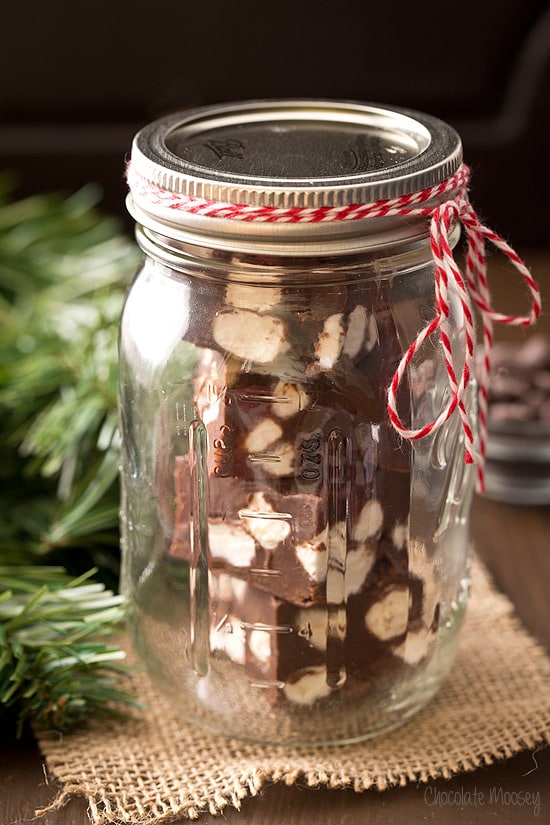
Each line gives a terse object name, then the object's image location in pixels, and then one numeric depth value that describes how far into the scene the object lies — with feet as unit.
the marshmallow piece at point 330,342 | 1.80
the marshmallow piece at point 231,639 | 1.97
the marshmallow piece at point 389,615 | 1.95
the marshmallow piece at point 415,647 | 2.02
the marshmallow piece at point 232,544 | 1.90
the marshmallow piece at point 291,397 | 1.80
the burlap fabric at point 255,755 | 1.92
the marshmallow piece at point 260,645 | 1.94
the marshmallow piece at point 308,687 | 1.97
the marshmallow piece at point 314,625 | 1.93
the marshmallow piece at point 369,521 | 1.89
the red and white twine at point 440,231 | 1.69
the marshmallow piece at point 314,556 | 1.88
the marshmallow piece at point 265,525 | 1.87
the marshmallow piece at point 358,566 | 1.90
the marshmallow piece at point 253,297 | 1.81
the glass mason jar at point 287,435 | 1.79
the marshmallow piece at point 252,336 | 1.80
